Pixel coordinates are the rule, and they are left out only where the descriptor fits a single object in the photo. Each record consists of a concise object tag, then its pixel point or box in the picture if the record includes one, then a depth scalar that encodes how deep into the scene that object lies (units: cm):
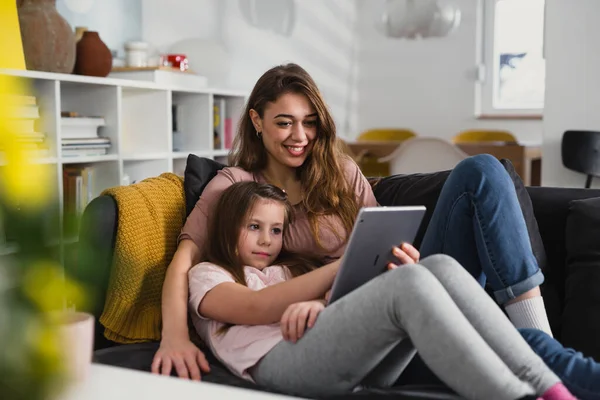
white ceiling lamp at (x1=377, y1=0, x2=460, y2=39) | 444
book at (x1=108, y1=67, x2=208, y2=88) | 354
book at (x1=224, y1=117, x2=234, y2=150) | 411
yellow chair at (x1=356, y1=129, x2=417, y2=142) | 608
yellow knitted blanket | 170
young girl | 121
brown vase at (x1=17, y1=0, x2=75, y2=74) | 299
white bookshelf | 296
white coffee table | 62
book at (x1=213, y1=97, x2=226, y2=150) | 404
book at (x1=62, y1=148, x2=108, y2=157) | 308
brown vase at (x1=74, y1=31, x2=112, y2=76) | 326
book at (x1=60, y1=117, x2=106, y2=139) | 306
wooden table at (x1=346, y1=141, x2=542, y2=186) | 473
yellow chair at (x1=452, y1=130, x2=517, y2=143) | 536
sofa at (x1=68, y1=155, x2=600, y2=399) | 162
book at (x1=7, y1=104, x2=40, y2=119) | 279
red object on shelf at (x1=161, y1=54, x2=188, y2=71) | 388
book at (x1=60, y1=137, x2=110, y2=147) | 307
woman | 159
